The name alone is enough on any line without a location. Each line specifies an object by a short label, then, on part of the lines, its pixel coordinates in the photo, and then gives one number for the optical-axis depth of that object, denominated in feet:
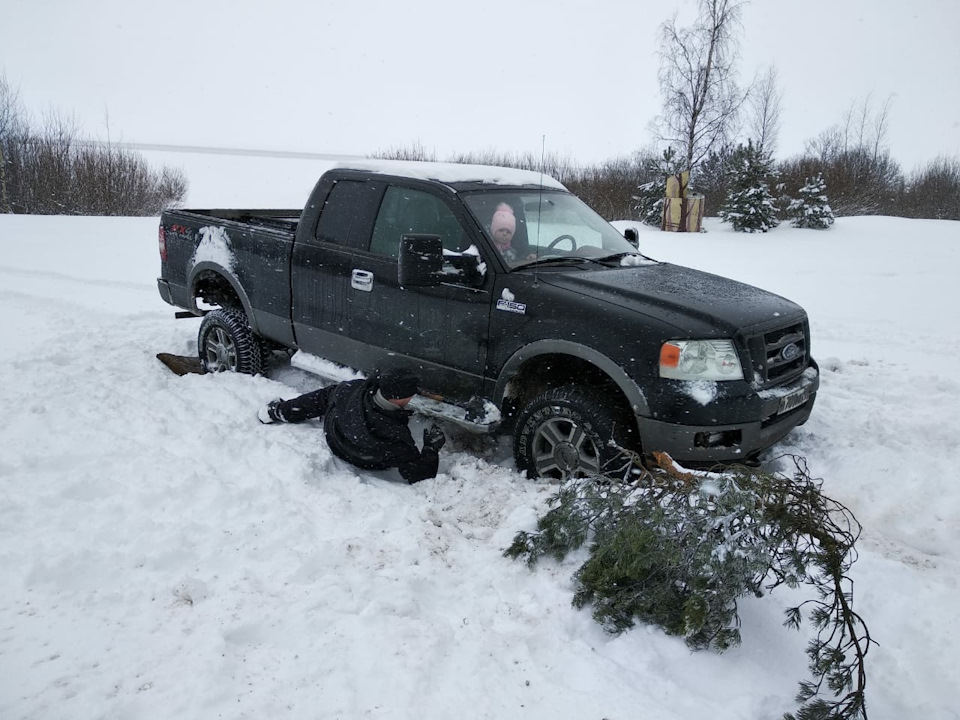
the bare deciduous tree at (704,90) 75.31
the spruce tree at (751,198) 60.23
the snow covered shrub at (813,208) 60.64
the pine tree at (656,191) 66.85
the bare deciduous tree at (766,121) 100.56
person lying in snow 14.11
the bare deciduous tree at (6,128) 72.69
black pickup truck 12.28
